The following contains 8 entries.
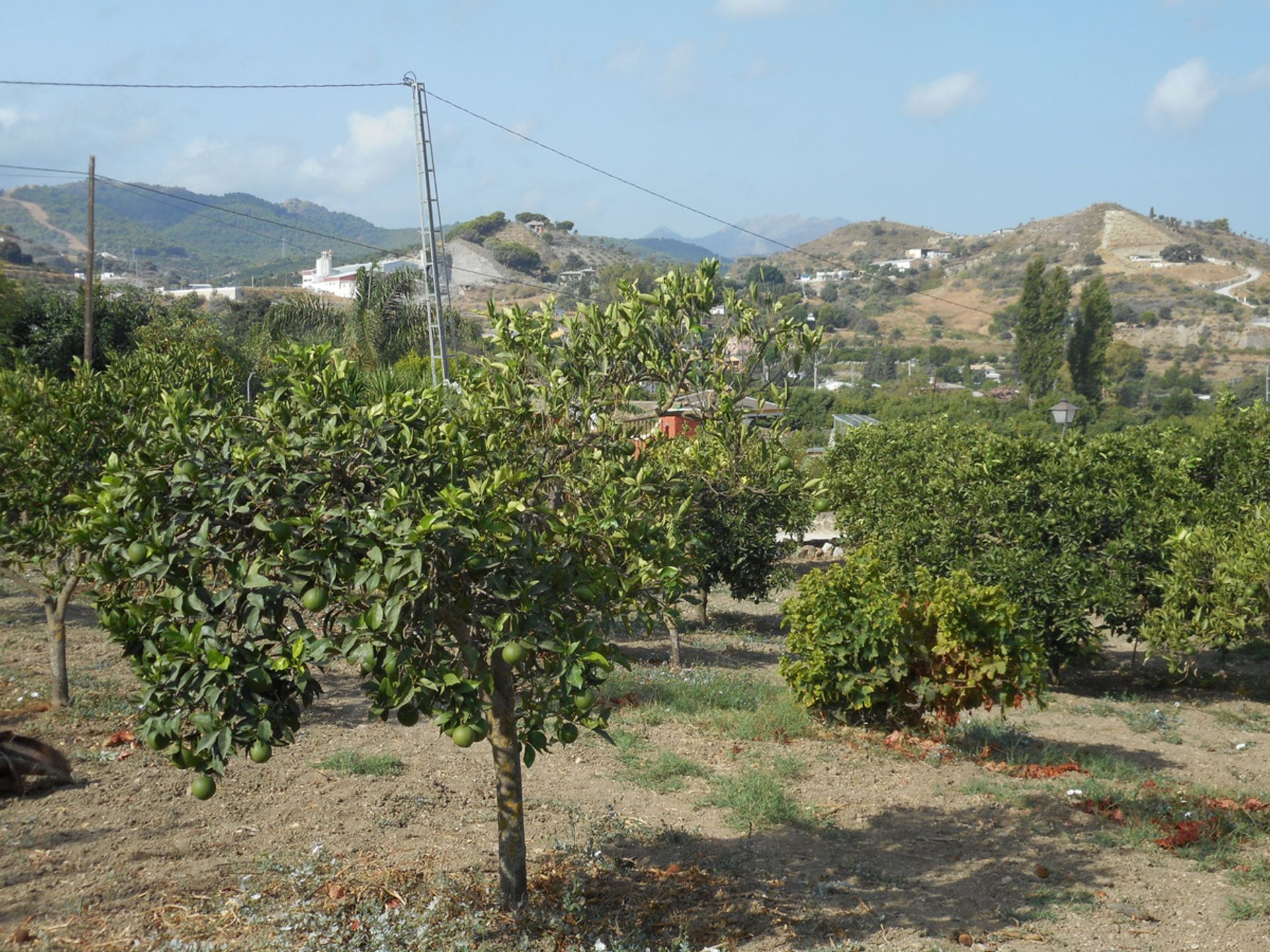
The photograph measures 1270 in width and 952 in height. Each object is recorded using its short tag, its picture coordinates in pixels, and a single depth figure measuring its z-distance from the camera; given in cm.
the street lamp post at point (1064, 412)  2291
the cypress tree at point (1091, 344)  6094
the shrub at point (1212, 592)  943
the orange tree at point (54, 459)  813
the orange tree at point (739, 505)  523
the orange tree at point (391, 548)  394
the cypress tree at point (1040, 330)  6341
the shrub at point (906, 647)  923
